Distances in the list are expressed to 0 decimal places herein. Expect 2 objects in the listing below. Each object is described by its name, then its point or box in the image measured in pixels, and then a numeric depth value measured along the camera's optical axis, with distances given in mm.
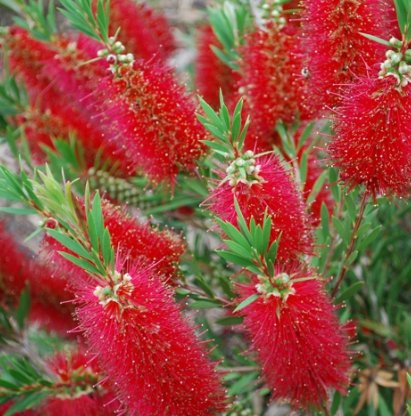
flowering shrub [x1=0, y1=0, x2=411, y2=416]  468
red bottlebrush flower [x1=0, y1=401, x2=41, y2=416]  608
